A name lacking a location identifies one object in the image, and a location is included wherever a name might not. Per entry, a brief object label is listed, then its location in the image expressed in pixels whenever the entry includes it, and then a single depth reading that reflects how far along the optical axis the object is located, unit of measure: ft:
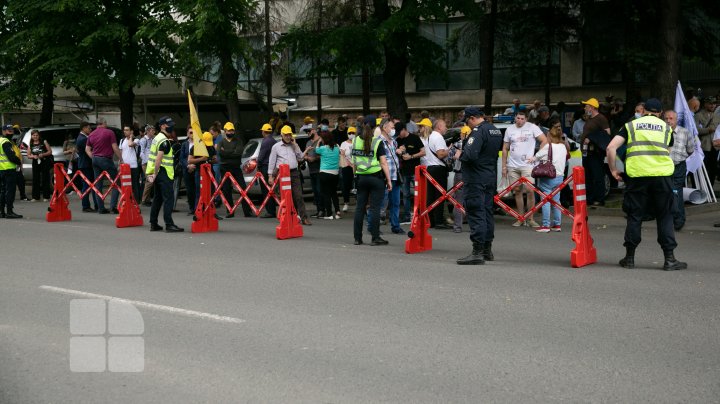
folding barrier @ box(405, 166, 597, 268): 36.52
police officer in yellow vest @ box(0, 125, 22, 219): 62.95
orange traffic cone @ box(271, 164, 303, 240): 48.03
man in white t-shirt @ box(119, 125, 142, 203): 68.64
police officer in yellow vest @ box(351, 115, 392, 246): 43.78
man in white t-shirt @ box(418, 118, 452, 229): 50.93
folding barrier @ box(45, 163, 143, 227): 55.42
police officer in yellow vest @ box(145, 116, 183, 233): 50.26
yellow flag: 54.34
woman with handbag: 48.01
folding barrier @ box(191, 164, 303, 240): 48.14
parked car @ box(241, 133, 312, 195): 67.77
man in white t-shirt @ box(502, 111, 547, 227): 49.88
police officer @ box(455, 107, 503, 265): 37.63
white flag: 50.90
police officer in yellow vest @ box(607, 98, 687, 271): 35.22
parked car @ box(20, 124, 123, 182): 88.38
